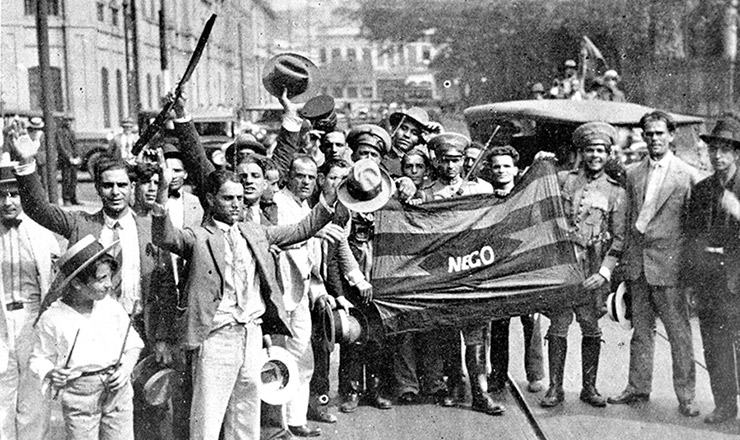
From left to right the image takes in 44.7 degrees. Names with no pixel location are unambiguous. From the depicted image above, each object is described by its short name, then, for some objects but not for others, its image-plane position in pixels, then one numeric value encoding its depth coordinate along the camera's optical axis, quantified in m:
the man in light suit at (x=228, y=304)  4.95
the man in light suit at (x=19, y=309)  5.00
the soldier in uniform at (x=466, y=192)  6.64
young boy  4.45
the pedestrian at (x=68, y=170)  18.44
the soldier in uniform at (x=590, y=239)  6.58
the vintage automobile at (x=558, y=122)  11.14
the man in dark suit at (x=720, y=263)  5.84
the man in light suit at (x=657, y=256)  6.28
